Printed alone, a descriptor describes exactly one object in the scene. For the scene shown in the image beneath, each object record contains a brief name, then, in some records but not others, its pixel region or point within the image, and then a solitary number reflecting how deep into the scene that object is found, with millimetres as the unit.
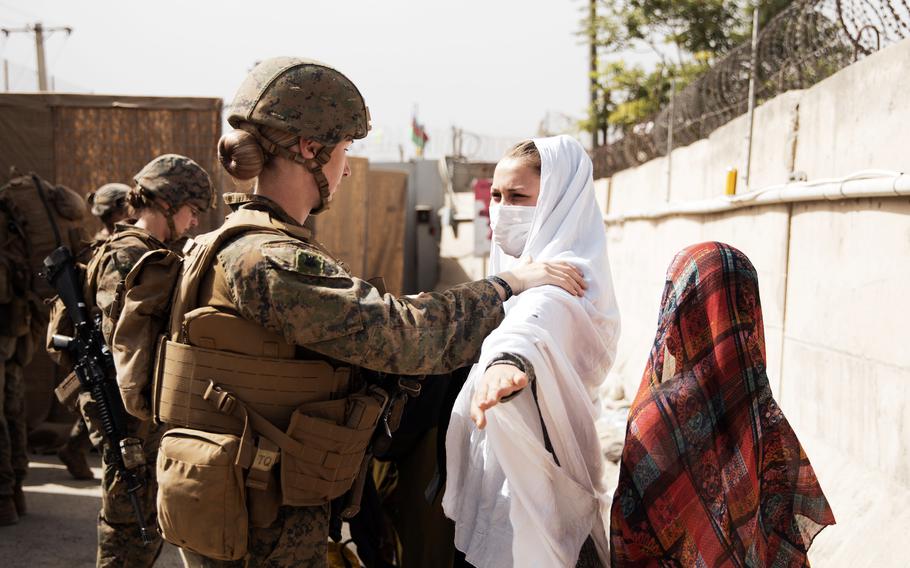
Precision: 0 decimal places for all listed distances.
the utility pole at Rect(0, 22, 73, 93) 14989
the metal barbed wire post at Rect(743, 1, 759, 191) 5523
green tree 14836
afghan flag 21234
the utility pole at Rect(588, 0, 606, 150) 16203
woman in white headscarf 1972
